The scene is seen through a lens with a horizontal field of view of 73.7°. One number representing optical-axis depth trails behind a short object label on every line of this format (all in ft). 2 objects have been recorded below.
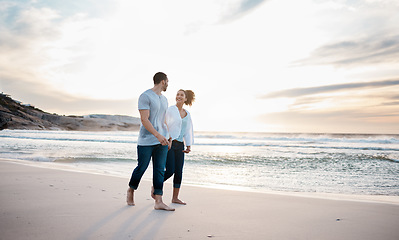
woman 12.98
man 11.42
